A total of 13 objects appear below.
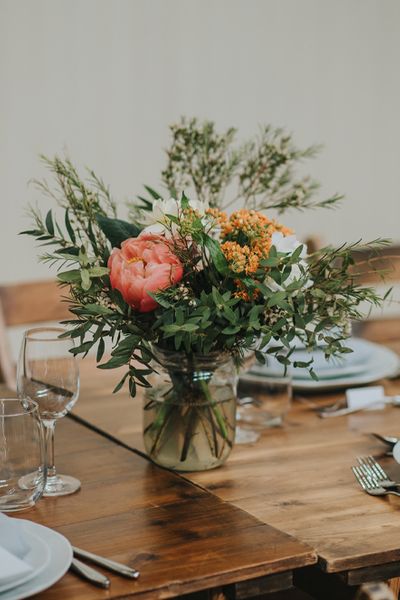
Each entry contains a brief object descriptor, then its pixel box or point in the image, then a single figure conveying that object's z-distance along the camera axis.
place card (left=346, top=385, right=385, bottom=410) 2.04
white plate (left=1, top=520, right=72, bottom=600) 1.35
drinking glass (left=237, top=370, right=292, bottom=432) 1.93
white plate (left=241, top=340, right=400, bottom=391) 2.10
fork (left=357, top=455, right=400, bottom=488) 1.68
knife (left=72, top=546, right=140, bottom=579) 1.41
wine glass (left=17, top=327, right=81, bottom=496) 1.65
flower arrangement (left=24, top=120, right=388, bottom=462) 1.60
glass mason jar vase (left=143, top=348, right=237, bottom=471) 1.70
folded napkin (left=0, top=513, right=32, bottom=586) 1.35
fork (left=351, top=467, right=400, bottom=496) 1.66
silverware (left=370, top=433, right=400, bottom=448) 1.84
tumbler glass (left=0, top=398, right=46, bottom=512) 1.52
